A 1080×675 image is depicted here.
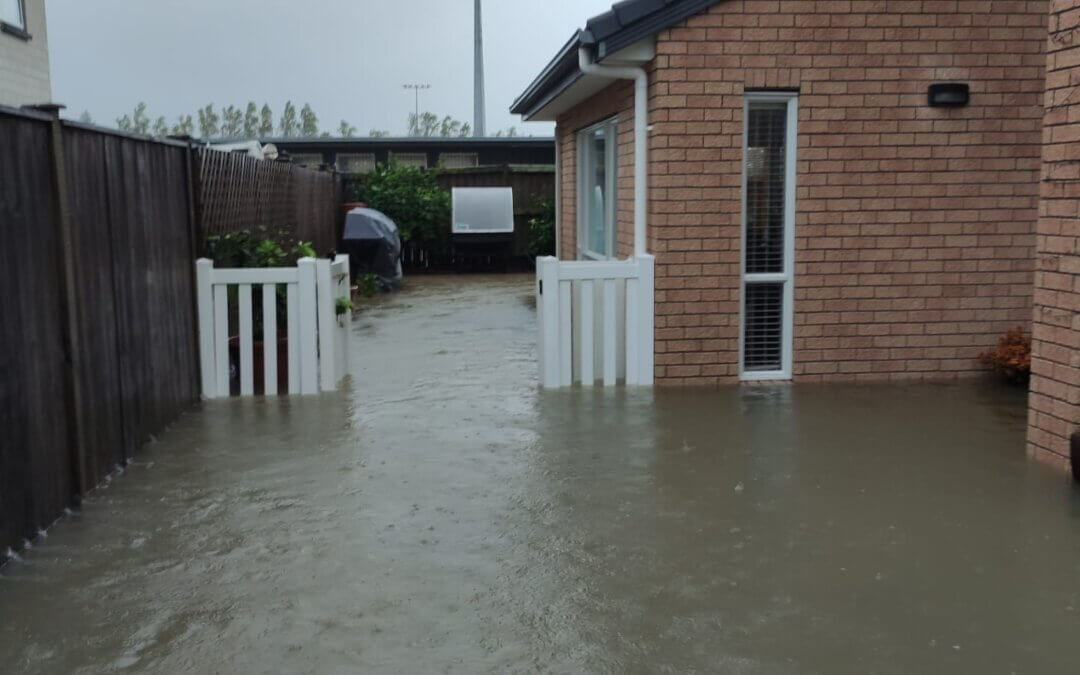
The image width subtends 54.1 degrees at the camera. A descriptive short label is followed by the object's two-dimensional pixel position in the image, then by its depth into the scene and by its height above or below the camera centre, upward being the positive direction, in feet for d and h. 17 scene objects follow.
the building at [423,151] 82.02 +4.72
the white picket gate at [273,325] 25.84 -2.80
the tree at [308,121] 164.04 +14.01
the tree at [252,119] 156.76 +13.78
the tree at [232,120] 157.48 +13.66
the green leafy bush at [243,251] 26.96 -1.00
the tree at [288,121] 162.40 +13.85
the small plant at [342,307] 27.89 -2.52
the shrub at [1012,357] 26.40 -3.79
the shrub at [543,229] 59.62 -1.11
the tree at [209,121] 159.43 +13.67
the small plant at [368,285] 52.60 -3.72
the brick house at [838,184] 26.40 +0.62
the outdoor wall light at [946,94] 26.71 +2.85
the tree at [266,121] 157.99 +13.60
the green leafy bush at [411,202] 64.39 +0.52
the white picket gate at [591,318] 26.96 -2.75
